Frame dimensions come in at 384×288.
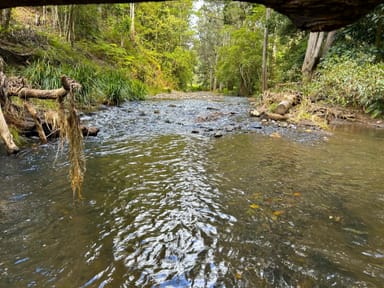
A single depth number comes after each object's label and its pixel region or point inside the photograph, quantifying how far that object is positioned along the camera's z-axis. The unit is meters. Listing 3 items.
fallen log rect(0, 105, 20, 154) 4.04
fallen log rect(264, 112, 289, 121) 8.71
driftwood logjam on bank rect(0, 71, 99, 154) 3.46
